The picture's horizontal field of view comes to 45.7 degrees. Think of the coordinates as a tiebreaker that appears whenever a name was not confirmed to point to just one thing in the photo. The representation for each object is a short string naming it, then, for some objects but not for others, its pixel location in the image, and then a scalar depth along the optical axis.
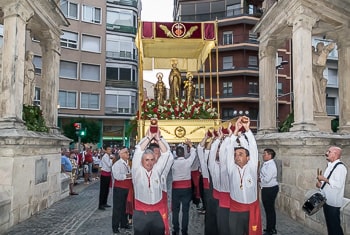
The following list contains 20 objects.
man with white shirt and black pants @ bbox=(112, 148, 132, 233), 8.66
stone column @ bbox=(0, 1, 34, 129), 9.53
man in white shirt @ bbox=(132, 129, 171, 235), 5.21
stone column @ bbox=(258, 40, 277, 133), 13.63
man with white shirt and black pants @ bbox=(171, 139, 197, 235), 8.48
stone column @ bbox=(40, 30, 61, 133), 13.43
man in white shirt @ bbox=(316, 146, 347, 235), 6.41
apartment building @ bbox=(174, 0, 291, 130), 44.00
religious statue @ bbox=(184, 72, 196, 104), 13.01
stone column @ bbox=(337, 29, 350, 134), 12.08
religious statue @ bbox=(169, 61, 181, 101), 13.17
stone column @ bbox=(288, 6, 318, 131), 10.34
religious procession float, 11.45
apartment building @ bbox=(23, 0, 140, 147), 38.34
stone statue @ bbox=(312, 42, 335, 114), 11.49
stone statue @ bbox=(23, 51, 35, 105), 11.70
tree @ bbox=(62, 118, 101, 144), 34.50
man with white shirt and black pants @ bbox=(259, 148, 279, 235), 8.52
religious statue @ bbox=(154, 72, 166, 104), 12.95
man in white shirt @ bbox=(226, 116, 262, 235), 5.54
